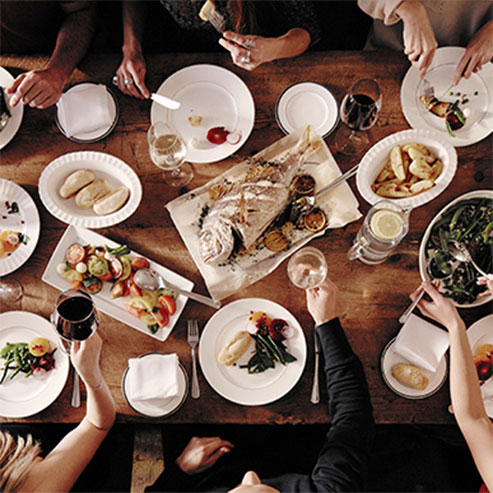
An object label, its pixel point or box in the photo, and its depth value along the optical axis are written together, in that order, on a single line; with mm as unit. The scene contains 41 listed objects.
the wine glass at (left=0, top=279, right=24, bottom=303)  2051
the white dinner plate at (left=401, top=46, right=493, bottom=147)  2150
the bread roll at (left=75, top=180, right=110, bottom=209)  2125
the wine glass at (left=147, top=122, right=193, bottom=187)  2033
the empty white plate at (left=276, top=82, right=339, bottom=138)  2195
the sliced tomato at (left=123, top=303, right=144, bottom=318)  2021
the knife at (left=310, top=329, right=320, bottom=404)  1961
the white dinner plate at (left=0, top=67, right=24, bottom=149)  2182
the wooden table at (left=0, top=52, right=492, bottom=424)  1972
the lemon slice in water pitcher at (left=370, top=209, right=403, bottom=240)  1930
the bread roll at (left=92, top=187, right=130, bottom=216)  2106
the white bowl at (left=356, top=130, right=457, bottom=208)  2043
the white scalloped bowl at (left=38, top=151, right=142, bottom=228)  2092
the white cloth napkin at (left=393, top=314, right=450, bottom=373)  1938
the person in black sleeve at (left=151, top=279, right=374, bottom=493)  1882
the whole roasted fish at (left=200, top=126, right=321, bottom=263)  1990
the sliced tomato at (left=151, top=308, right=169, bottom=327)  1994
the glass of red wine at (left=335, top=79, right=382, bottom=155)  1987
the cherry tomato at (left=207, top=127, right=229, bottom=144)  2189
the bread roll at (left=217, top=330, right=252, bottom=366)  1974
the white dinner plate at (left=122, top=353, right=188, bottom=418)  1927
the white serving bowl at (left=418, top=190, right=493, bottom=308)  2016
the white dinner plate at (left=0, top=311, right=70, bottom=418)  1956
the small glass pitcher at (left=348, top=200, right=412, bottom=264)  1933
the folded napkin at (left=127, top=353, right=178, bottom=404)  1905
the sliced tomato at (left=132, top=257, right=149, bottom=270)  2059
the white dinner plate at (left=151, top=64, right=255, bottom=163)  2211
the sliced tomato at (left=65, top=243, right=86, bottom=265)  2043
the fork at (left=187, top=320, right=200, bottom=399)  1986
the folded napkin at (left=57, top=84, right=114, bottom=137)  2172
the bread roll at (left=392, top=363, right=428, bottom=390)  1928
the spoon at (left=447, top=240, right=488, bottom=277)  1984
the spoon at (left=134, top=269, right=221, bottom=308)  2023
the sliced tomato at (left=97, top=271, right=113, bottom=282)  2043
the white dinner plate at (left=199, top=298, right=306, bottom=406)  1955
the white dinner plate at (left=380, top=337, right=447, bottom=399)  1937
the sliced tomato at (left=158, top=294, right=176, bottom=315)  2006
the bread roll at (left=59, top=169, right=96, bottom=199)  2125
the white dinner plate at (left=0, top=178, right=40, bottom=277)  2092
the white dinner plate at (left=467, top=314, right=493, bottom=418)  1985
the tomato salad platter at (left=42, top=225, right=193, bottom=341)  2014
